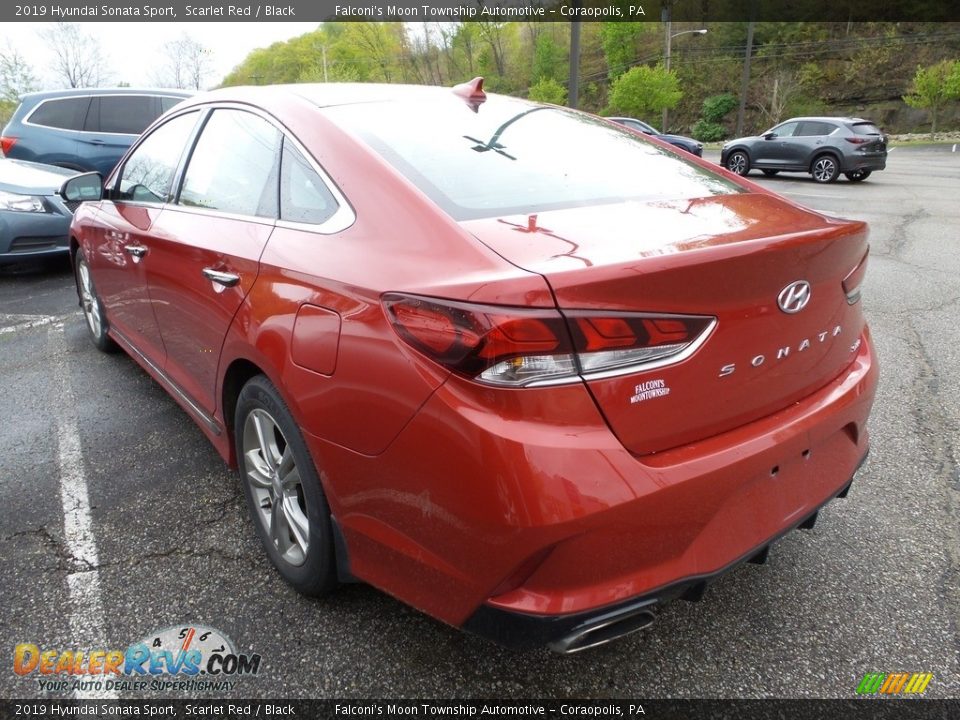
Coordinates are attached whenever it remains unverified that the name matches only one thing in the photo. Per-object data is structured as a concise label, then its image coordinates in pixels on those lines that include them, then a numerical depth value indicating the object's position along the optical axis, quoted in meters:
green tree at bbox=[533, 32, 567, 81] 69.75
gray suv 15.79
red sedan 1.38
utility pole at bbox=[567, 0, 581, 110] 13.83
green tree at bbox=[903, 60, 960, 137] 37.53
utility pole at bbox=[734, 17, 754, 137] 41.05
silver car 6.34
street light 52.30
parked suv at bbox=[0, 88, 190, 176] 9.28
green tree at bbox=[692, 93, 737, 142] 51.56
